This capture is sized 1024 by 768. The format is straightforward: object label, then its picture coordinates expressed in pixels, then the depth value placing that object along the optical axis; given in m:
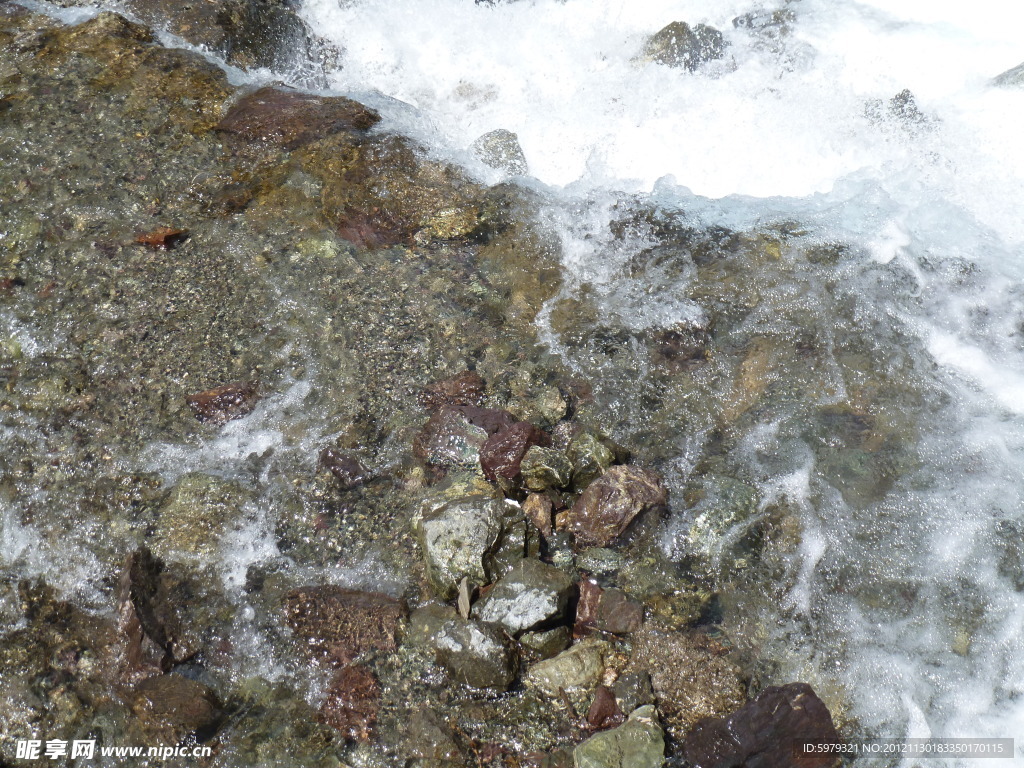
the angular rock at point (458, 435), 4.14
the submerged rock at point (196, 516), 3.77
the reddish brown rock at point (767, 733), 3.10
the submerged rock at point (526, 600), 3.46
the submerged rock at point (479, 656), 3.34
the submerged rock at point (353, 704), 3.26
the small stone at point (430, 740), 3.17
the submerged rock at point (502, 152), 6.00
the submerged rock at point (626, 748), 3.08
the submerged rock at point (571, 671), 3.37
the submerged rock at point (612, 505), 3.82
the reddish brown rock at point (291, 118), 5.91
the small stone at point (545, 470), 3.92
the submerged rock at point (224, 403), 4.27
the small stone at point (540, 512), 3.86
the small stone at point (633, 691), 3.31
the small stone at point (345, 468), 4.04
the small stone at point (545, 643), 3.48
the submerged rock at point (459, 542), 3.61
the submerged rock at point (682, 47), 7.28
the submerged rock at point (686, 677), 3.28
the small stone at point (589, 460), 3.97
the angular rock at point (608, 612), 3.53
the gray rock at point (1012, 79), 7.00
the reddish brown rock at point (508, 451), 3.99
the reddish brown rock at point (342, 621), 3.48
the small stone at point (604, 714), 3.28
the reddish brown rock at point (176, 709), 3.22
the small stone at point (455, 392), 4.39
